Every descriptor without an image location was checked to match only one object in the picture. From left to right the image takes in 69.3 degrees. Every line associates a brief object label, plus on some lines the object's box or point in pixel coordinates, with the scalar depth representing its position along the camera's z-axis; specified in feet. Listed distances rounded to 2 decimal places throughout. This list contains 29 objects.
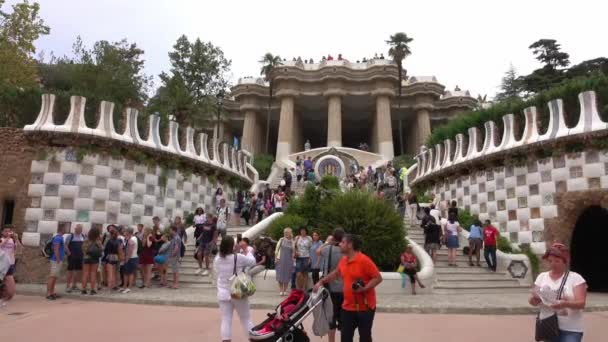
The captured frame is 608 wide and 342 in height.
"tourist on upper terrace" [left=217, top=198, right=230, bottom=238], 43.06
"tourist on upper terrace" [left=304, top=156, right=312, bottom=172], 78.74
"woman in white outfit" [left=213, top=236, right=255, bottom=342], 17.39
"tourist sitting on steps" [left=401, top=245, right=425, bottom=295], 34.53
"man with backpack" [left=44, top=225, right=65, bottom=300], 31.24
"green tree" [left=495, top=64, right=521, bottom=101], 133.24
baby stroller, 16.10
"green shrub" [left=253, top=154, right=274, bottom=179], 104.94
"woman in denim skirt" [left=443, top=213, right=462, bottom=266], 42.32
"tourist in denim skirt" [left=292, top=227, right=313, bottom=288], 32.20
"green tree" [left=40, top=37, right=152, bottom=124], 77.82
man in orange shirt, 14.80
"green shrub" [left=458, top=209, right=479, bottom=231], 50.44
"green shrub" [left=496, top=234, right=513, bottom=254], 43.68
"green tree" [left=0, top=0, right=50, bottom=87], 62.28
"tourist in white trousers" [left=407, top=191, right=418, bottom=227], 53.26
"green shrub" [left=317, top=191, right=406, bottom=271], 39.23
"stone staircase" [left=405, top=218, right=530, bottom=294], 37.19
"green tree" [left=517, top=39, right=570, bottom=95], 114.32
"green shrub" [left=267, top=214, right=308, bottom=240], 42.93
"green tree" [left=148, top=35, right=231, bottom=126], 90.48
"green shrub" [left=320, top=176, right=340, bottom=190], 49.74
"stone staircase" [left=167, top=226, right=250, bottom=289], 38.04
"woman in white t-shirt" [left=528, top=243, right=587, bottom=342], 11.78
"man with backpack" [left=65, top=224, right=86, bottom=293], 33.17
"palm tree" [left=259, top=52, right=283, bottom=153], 131.54
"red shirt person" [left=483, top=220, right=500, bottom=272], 40.37
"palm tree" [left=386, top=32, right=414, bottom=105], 128.77
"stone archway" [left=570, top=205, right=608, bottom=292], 46.19
